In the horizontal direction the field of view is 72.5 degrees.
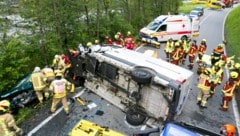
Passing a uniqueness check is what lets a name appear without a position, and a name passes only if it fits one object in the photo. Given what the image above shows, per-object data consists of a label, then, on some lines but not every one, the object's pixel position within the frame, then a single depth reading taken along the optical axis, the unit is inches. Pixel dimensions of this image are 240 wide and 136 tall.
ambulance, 435.2
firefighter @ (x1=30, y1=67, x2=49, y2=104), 211.1
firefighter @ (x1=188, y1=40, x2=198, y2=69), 310.9
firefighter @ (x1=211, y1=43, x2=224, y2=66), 282.0
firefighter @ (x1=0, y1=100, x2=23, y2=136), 151.1
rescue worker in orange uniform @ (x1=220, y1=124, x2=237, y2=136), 151.0
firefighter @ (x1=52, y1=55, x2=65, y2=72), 246.9
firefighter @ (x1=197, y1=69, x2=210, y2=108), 220.8
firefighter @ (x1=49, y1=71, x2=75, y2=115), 195.2
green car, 215.7
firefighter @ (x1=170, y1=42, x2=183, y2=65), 302.1
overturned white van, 179.9
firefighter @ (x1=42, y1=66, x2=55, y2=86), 218.0
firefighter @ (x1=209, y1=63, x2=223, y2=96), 226.6
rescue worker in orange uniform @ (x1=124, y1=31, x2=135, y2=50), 337.6
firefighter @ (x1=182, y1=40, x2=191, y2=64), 317.1
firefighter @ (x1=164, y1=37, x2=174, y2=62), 320.6
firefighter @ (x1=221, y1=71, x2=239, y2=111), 215.4
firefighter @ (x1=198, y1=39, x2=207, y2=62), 311.7
